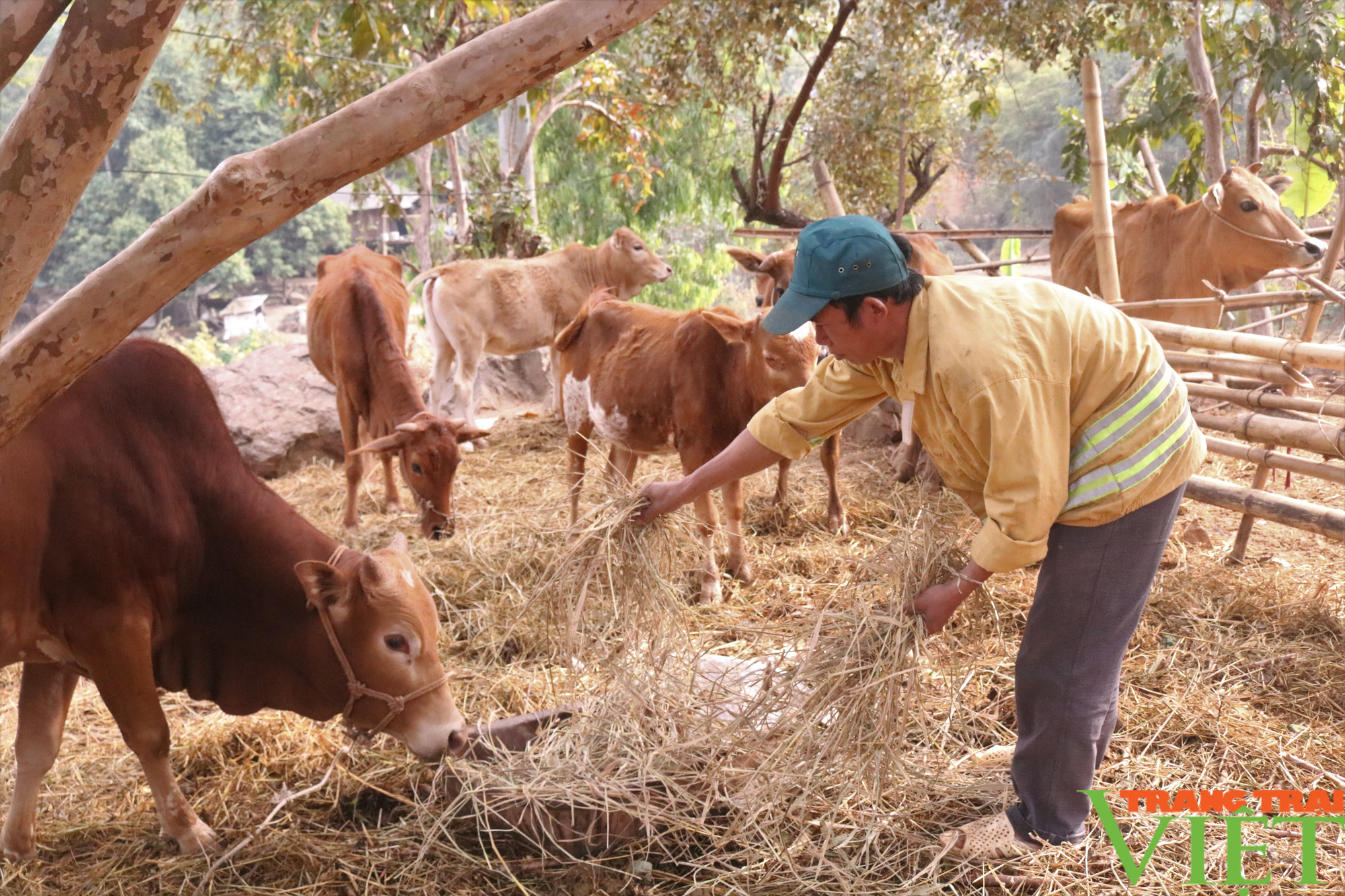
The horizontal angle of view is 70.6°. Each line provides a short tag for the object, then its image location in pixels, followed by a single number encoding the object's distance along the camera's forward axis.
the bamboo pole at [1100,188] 5.46
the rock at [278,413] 9.55
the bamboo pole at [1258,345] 3.94
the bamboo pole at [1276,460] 4.49
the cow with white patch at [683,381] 5.15
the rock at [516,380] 12.45
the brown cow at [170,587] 3.01
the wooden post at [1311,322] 4.76
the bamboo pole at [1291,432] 4.25
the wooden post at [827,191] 7.54
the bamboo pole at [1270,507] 4.36
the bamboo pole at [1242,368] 4.46
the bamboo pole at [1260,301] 4.79
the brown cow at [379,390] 6.28
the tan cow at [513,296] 9.99
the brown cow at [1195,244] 6.27
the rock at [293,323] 24.36
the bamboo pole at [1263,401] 4.43
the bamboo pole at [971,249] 8.85
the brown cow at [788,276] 6.02
